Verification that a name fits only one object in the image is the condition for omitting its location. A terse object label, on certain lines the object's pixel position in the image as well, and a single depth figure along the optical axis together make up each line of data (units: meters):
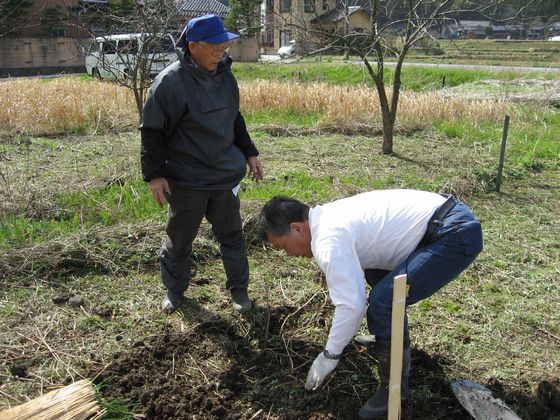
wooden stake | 1.75
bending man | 2.08
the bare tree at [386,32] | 6.27
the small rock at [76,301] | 3.19
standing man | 2.64
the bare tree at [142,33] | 6.08
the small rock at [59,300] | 3.22
